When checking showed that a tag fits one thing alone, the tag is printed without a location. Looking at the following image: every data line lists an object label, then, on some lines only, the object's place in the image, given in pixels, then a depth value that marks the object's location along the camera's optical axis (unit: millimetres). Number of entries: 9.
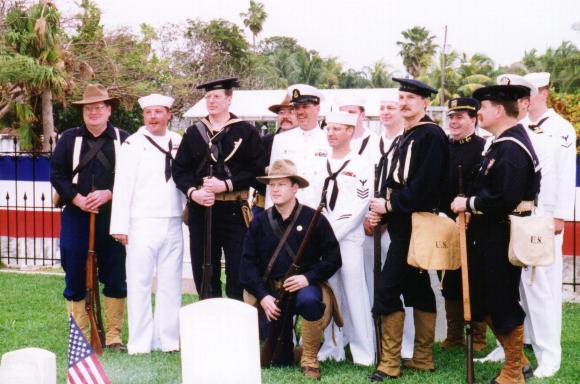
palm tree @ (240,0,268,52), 70812
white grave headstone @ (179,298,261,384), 3143
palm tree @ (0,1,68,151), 21922
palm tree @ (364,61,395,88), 68438
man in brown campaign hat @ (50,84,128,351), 6910
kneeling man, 6070
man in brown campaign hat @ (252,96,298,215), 7586
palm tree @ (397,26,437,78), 74750
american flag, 3498
